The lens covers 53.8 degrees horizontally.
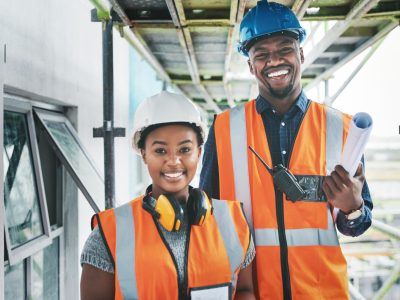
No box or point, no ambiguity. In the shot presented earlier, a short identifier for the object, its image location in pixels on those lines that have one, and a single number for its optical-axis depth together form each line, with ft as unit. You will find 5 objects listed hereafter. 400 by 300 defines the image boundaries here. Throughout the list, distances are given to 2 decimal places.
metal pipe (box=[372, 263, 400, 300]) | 14.78
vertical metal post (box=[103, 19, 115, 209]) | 9.60
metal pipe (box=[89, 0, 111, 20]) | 8.97
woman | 4.87
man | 5.95
